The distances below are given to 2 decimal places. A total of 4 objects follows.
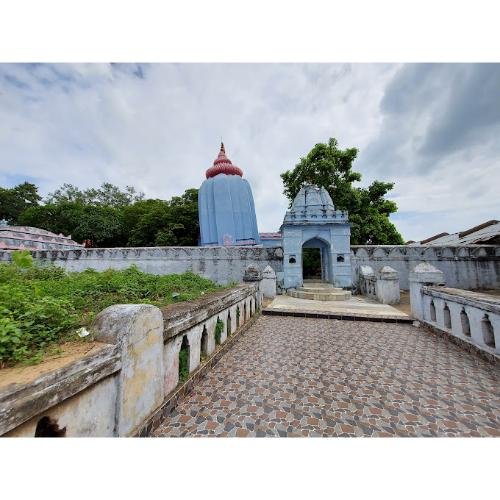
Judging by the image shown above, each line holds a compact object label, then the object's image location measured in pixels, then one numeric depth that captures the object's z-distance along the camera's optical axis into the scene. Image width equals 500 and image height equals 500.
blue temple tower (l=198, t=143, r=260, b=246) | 19.88
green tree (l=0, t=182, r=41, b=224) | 28.88
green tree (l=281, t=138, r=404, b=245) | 14.43
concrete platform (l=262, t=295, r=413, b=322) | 6.38
